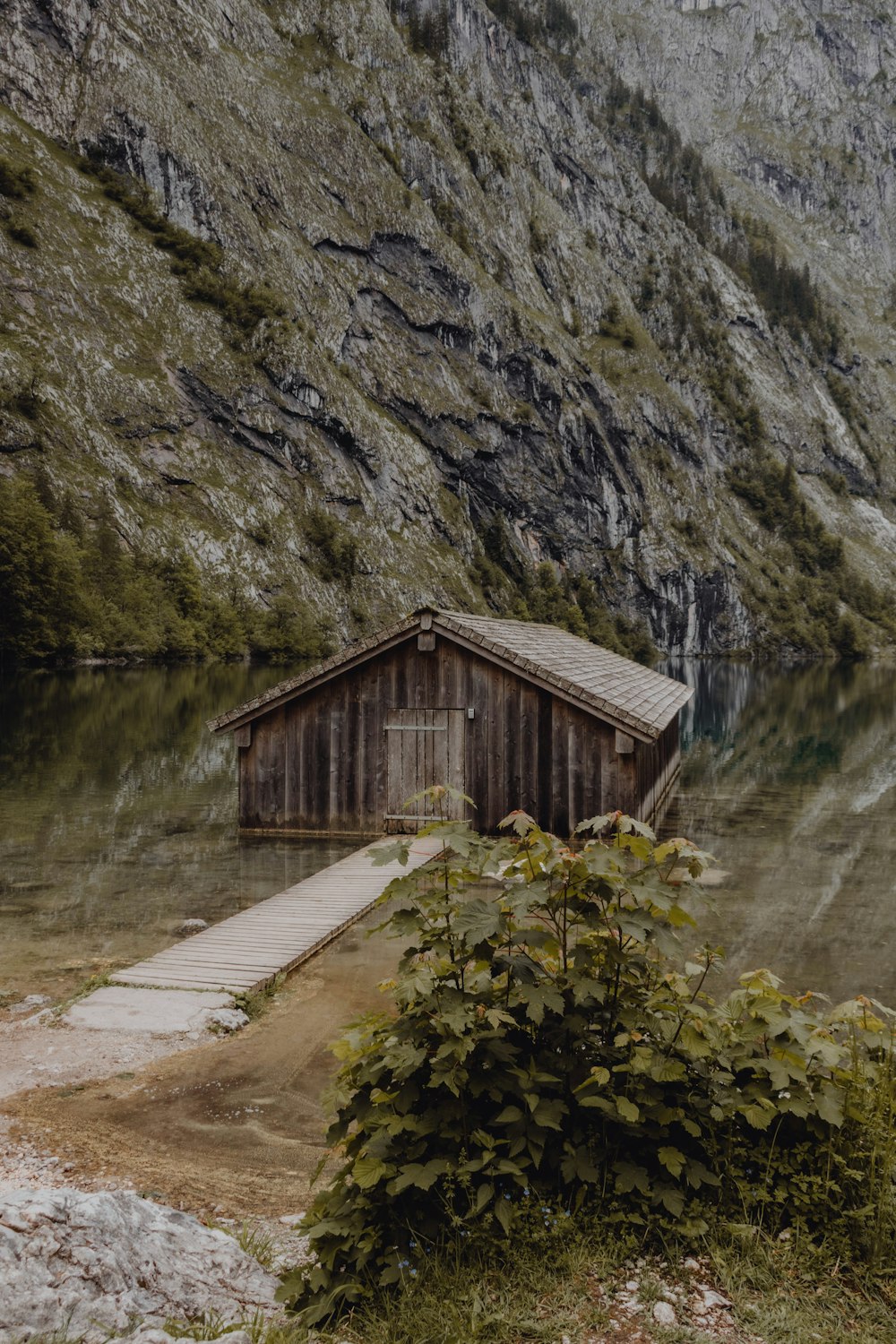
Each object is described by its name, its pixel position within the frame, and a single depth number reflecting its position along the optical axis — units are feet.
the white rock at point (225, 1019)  28.43
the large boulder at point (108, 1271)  10.84
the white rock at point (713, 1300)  12.92
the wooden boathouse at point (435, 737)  56.59
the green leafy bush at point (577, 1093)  13.97
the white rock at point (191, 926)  40.07
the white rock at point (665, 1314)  12.56
